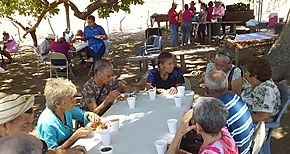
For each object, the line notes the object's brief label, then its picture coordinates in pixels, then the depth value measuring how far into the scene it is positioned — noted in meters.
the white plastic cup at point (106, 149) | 1.78
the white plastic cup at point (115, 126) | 2.16
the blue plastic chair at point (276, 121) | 2.46
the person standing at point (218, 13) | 8.83
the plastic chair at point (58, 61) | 5.63
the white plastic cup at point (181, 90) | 2.77
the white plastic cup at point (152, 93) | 2.77
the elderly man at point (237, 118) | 2.00
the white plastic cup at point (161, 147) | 1.79
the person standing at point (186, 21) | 8.49
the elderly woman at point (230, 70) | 2.91
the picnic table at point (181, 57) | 5.67
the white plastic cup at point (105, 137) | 1.95
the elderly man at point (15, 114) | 1.67
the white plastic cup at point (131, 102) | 2.59
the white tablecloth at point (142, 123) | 1.93
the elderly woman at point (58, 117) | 2.07
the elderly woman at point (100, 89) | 2.75
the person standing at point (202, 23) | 8.86
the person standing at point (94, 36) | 5.68
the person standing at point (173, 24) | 8.70
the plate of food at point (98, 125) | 2.16
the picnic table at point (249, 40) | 5.51
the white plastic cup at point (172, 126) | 2.07
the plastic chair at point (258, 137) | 1.89
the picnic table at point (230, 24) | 8.77
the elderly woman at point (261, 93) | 2.45
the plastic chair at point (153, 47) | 6.18
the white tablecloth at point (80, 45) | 6.43
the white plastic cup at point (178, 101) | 2.55
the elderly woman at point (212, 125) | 1.65
